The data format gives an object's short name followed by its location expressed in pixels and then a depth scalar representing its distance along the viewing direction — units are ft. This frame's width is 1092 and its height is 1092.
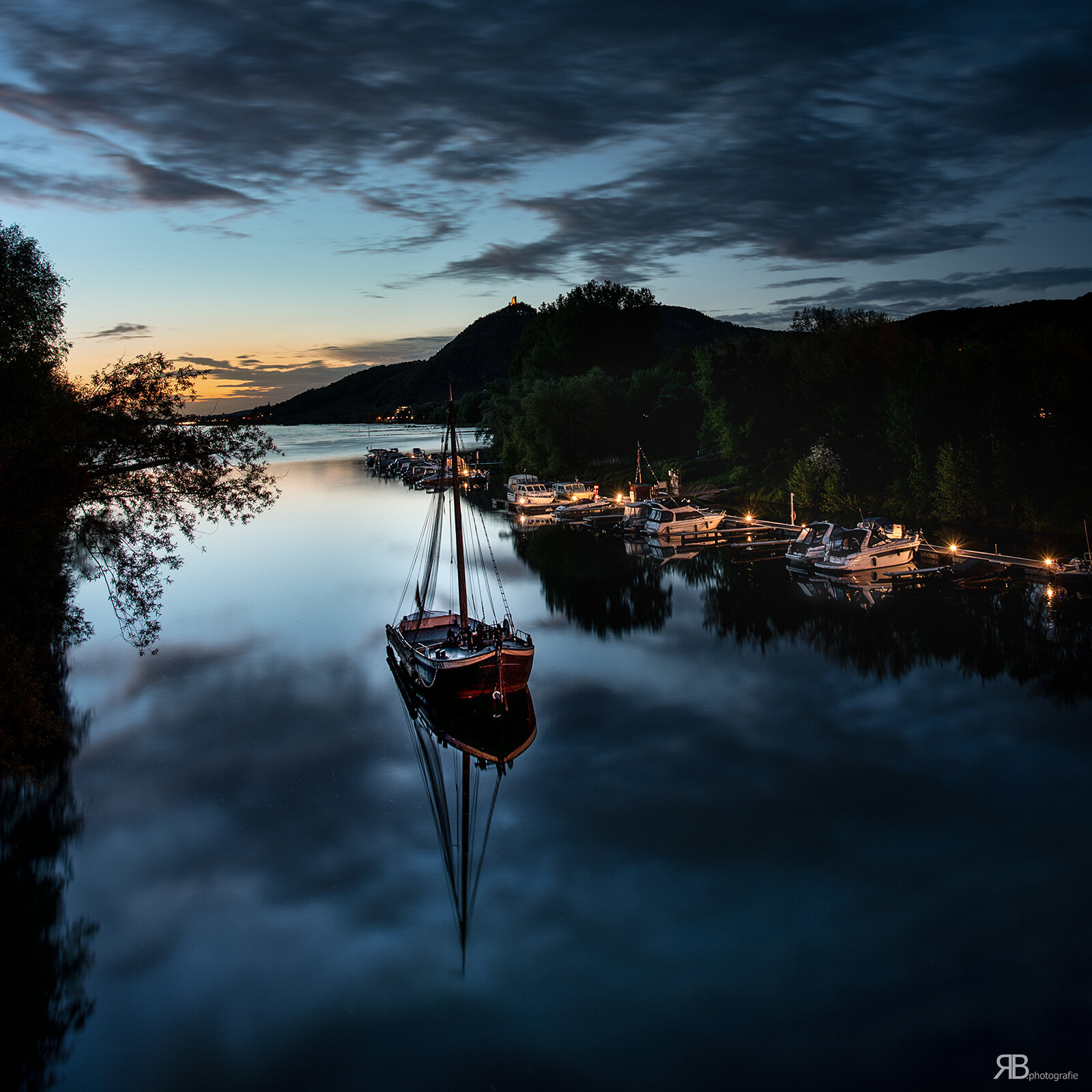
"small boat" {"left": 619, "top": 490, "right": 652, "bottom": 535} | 192.34
